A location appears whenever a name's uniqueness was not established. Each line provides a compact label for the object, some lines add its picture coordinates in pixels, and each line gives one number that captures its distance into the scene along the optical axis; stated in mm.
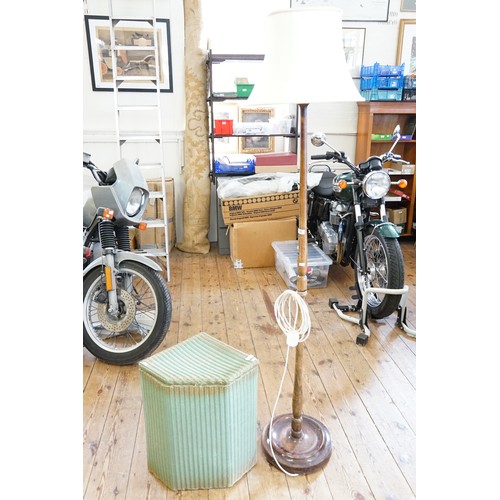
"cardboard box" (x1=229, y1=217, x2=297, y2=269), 3447
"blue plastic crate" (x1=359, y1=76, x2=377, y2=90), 3611
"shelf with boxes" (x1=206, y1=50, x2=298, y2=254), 3510
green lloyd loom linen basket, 1375
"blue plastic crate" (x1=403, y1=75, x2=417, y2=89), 3631
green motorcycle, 2406
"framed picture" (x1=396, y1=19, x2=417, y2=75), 3789
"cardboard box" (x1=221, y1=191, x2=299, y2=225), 3402
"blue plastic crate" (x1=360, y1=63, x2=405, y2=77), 3539
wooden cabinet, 3664
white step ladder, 3234
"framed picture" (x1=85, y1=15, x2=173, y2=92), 3506
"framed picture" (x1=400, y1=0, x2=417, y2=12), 3732
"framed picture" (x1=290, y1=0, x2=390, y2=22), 3684
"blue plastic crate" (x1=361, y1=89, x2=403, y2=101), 3631
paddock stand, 2377
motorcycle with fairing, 2076
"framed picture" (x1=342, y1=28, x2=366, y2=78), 3773
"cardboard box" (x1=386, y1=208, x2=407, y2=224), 3909
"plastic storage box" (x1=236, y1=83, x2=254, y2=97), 3469
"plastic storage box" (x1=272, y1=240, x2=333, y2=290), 3082
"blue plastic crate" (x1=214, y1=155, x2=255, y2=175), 3720
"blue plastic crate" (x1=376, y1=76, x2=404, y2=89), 3578
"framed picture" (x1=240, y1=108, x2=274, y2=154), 3961
